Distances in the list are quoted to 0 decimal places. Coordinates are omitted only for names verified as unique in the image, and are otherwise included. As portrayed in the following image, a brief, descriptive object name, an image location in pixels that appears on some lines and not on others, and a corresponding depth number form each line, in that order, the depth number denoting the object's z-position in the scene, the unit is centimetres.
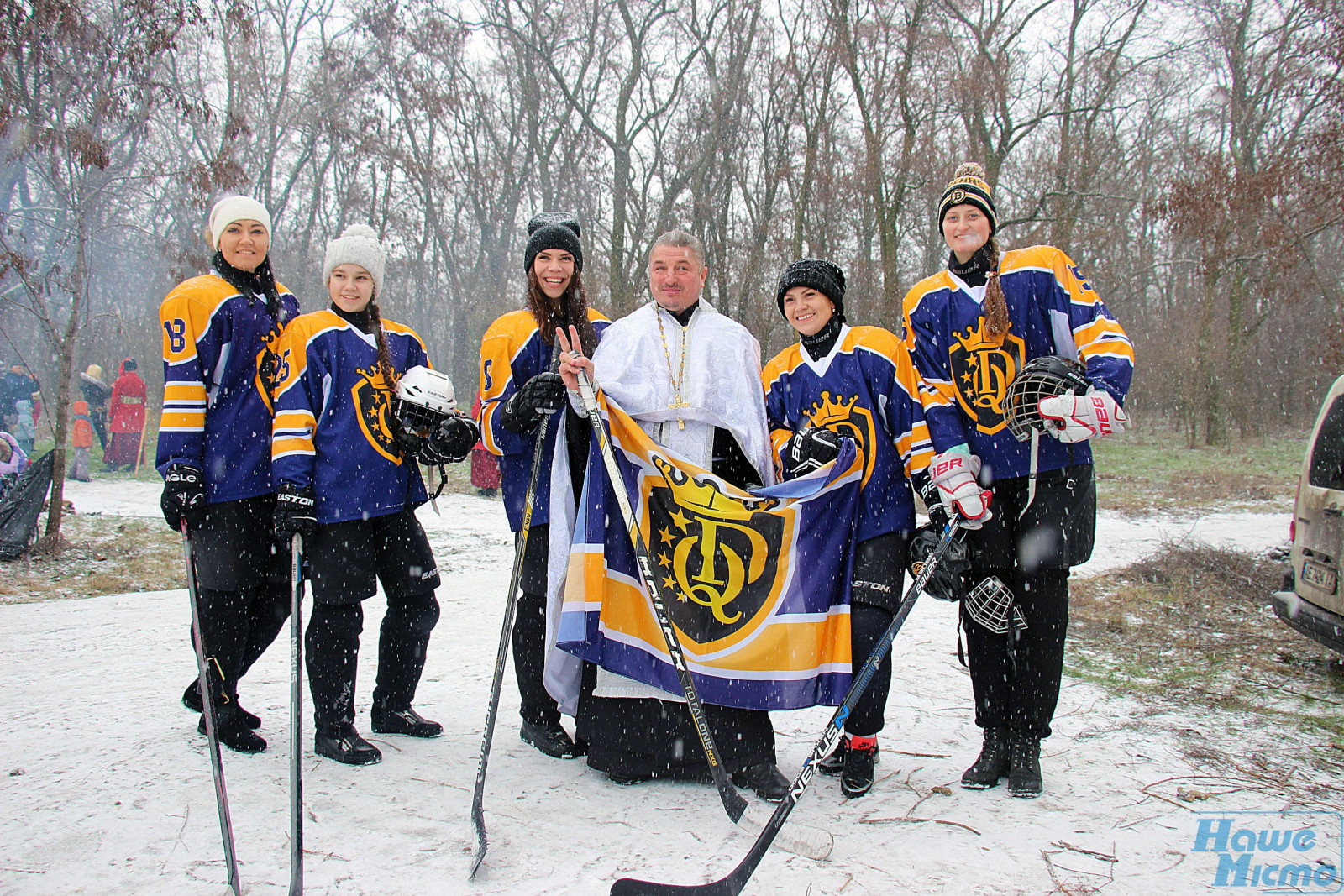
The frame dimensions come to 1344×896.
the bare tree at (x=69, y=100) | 692
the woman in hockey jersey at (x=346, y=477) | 309
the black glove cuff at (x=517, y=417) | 307
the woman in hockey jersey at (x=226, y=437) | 309
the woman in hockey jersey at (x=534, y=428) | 329
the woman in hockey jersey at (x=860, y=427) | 291
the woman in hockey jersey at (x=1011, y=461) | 284
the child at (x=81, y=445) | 1182
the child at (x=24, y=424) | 1361
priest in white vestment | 298
